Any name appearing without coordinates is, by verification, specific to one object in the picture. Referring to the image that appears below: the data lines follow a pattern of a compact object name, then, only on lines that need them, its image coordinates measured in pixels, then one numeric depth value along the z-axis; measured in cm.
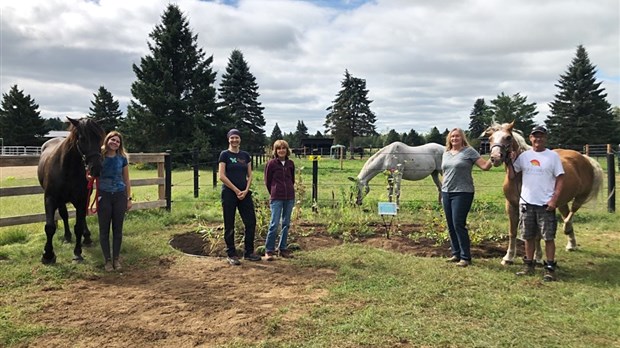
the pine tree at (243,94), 4181
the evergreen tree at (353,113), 5509
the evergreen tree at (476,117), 7281
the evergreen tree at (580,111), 3862
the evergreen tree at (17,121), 4528
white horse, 1025
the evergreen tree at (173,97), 2825
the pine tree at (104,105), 5000
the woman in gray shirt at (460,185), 500
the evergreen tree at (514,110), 5048
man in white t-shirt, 449
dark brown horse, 493
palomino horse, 481
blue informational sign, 600
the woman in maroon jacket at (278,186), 538
